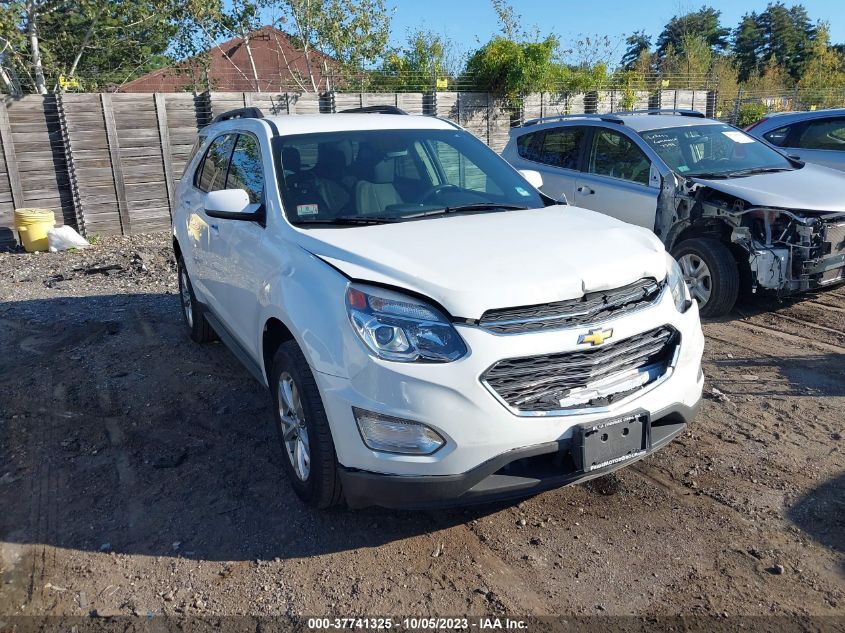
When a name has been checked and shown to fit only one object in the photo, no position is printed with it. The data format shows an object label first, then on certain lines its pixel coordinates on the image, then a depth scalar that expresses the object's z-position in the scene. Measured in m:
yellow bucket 10.52
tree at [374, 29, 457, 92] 16.66
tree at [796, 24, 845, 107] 24.48
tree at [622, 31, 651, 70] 54.26
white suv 2.81
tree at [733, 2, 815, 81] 62.62
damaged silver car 5.78
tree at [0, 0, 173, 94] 14.38
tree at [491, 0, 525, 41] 19.03
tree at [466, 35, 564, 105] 15.01
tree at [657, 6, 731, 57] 42.23
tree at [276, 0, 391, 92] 17.22
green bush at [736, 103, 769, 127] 21.11
